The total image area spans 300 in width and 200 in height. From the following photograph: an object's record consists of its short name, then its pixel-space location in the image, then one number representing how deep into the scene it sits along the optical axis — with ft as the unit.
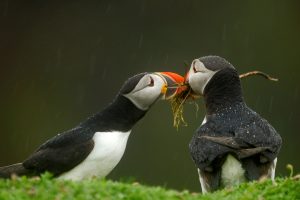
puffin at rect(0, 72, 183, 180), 52.08
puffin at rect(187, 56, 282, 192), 50.75
